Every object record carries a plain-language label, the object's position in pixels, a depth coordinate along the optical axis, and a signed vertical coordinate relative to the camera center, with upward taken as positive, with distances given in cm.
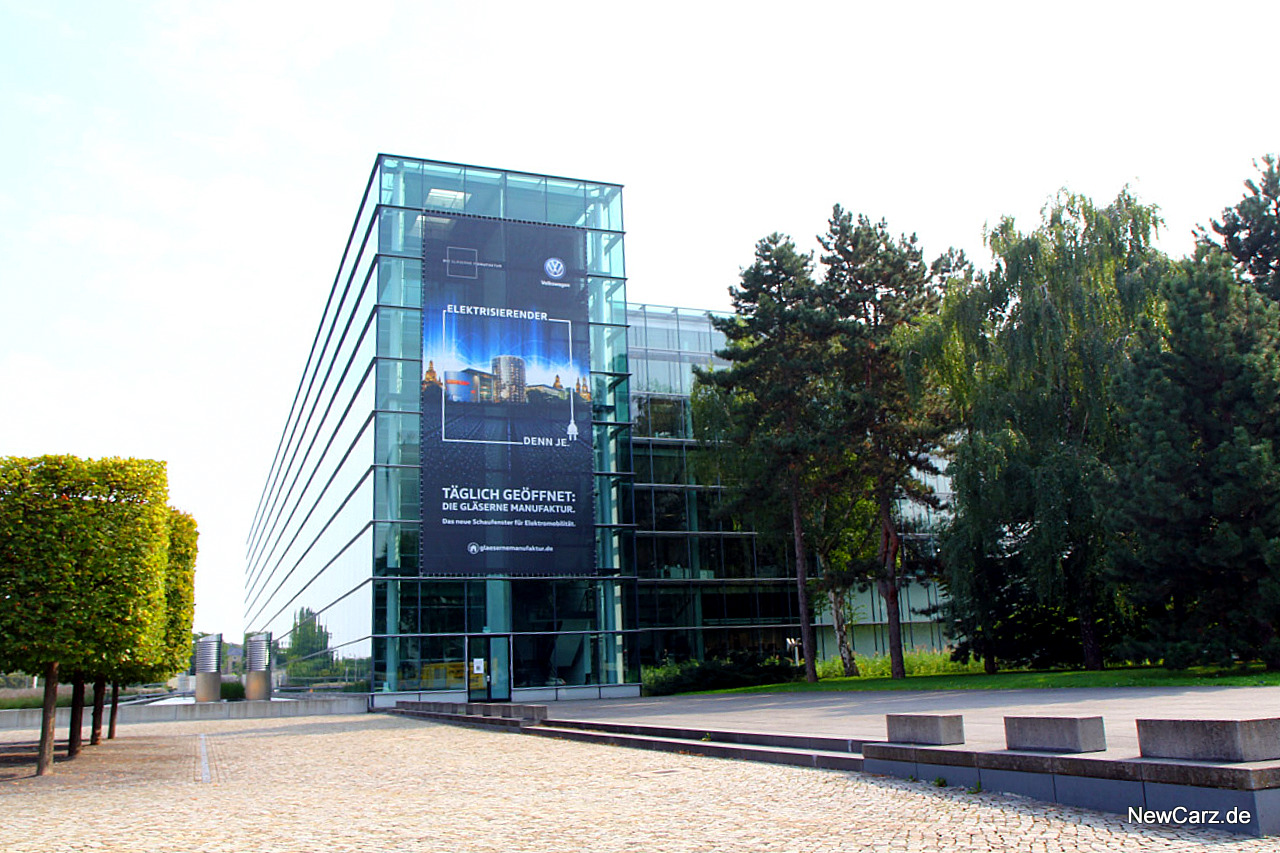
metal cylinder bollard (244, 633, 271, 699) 4800 -25
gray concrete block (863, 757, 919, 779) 1083 -136
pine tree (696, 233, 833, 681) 3641 +953
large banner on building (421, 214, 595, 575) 3525 +883
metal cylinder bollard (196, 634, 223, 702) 5559 +64
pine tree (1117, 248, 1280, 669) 2422 +364
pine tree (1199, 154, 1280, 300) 3694 +1419
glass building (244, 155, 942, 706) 3578 +716
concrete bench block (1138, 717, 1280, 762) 766 -84
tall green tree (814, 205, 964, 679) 3528 +959
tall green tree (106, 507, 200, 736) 2139 +117
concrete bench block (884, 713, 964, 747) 1095 -97
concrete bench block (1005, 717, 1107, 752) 916 -91
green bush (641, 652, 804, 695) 3941 -110
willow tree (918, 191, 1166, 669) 2931 +764
